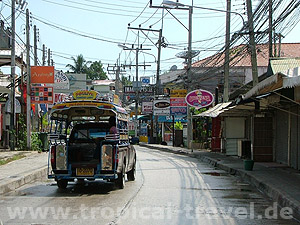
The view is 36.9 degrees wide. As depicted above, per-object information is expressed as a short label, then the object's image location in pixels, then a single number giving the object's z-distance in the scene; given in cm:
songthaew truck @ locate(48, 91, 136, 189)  1182
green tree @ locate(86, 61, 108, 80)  10265
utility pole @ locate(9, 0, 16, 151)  2627
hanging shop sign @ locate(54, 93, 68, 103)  3594
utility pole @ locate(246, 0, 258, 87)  1948
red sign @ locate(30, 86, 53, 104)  2734
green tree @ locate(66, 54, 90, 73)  8169
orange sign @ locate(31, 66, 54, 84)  2717
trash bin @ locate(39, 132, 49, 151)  2977
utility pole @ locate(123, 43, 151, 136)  5761
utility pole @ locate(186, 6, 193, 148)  3350
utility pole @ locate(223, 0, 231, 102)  2570
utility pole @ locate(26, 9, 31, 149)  2690
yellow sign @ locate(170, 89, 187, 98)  3762
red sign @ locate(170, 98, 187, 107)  3778
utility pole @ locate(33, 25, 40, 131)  3316
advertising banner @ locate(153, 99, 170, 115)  4531
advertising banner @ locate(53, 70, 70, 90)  3431
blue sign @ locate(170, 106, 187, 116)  3775
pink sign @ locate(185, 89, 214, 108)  2997
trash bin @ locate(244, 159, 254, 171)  1702
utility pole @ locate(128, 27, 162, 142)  4566
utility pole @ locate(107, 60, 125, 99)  5823
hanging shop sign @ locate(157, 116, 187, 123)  4981
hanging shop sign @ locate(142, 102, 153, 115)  5371
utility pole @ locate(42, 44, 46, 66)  4104
